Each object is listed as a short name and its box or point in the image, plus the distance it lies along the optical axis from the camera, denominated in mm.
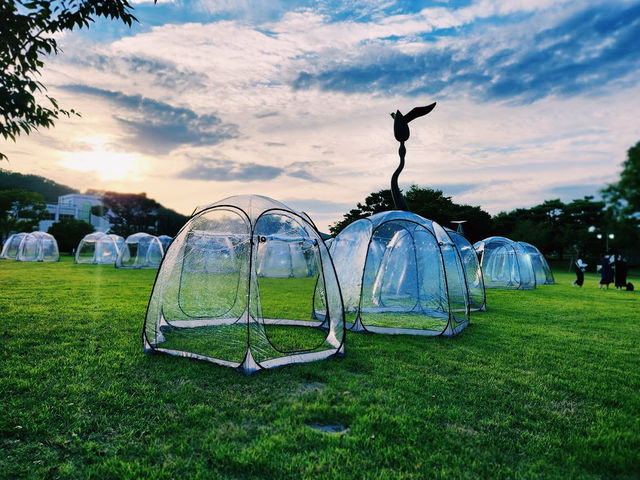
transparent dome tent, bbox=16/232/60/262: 29672
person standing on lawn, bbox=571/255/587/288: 20420
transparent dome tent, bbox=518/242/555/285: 21828
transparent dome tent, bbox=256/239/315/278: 21531
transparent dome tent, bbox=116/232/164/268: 26141
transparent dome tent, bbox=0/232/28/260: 31619
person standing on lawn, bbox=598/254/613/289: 18688
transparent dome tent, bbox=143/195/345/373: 5613
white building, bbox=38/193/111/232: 74188
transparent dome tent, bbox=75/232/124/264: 28594
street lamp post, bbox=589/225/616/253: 39672
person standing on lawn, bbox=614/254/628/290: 18500
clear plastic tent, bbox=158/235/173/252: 33188
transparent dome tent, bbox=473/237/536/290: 18703
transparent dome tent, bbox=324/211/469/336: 8070
